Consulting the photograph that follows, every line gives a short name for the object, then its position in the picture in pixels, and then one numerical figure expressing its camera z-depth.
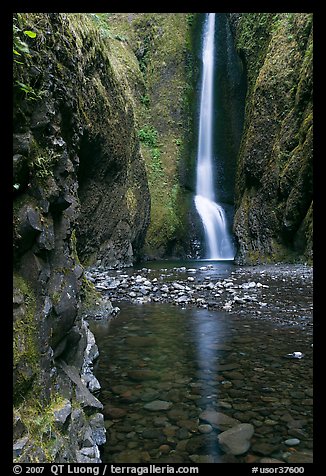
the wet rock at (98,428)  2.78
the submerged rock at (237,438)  2.69
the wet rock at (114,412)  3.25
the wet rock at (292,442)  2.73
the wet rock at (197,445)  2.68
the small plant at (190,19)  31.31
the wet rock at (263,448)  2.64
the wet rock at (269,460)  2.53
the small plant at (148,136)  28.19
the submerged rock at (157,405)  3.37
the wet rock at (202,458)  2.57
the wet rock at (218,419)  3.04
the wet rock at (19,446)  1.77
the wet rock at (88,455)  2.36
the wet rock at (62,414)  2.26
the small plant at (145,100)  29.27
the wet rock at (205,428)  2.94
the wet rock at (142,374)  4.11
